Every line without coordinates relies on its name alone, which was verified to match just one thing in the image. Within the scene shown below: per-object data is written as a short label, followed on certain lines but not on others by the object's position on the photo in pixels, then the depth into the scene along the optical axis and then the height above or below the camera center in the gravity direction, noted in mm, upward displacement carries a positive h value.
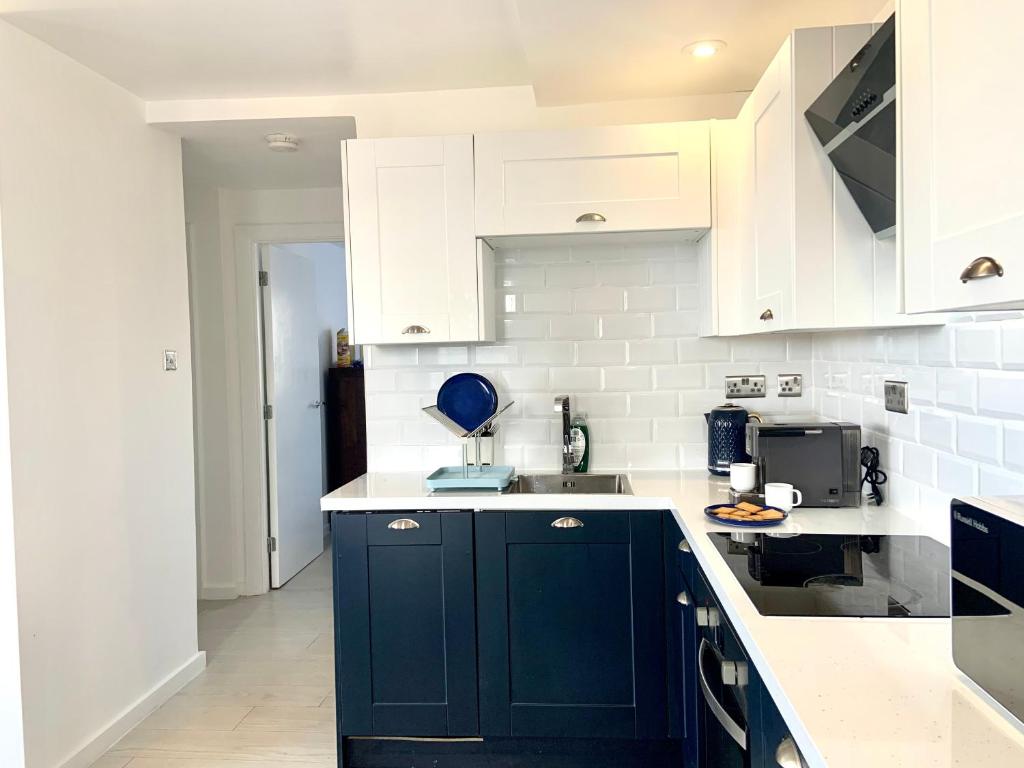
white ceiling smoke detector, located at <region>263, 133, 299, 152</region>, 3334 +1032
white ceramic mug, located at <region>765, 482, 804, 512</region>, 2111 -392
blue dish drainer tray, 2596 -403
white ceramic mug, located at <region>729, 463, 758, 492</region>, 2346 -370
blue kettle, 2764 -287
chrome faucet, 2871 -281
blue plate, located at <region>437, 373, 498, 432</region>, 2900 -122
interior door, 4574 -281
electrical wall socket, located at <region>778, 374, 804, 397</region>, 2945 -101
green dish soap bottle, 2965 -329
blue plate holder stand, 2816 -247
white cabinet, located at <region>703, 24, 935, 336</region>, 1830 +345
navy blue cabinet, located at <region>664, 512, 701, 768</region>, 2113 -869
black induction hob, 1372 -453
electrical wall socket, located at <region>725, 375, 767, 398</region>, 2975 -107
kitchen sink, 2910 -471
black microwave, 938 -322
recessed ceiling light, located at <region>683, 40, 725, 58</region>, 2438 +1037
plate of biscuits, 1959 -422
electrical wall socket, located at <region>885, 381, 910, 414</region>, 2029 -115
